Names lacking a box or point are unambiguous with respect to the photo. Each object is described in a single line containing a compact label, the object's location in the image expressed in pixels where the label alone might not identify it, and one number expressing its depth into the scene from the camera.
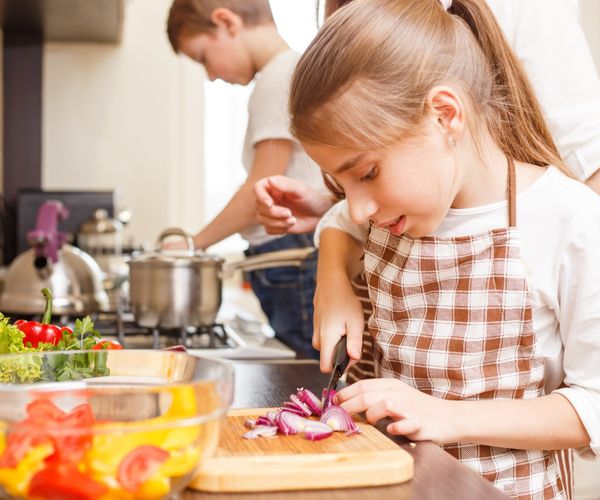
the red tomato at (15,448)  0.53
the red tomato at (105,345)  0.90
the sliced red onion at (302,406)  0.84
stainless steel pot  1.59
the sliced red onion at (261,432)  0.77
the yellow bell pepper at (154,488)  0.54
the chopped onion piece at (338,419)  0.79
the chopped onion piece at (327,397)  0.84
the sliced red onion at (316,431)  0.76
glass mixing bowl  0.52
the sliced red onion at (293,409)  0.83
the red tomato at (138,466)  0.53
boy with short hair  1.84
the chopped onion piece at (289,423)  0.78
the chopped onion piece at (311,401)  0.85
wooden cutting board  0.66
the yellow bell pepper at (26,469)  0.52
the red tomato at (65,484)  0.52
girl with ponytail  0.88
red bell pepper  0.92
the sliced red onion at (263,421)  0.80
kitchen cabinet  3.02
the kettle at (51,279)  1.84
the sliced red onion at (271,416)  0.79
